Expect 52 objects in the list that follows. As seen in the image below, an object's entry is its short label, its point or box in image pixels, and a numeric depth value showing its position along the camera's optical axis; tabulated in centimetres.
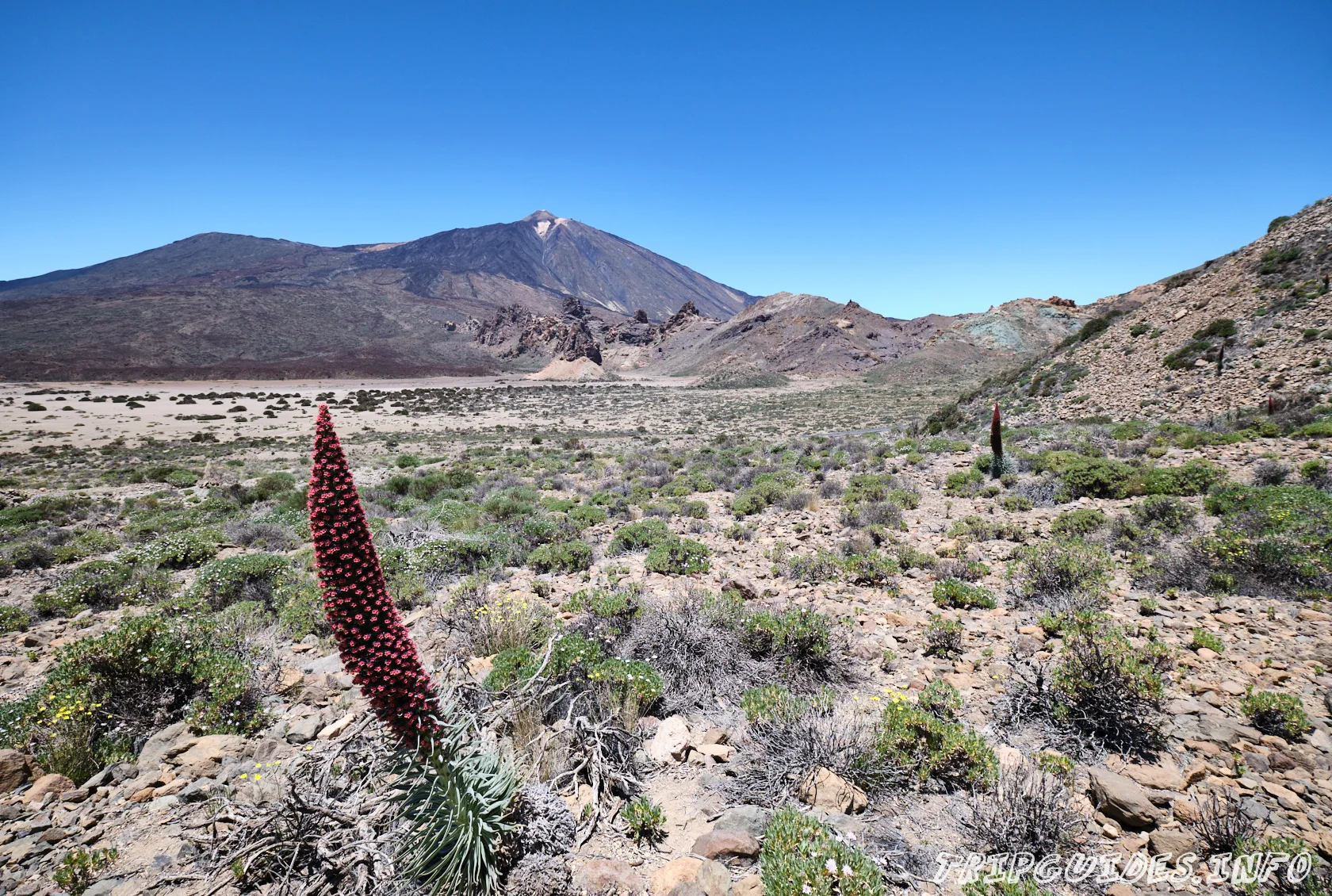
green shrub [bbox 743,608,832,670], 459
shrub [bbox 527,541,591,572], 739
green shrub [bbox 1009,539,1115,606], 529
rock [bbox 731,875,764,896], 255
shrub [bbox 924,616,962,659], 475
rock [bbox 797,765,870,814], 303
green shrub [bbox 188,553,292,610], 666
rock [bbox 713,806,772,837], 292
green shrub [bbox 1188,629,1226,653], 413
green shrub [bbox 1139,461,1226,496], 767
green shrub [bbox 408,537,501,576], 729
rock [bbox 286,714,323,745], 392
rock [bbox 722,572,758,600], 611
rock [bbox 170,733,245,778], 362
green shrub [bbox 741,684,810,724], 359
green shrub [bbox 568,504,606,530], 930
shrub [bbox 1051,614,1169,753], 338
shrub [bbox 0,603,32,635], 603
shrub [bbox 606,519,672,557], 804
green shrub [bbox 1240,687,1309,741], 315
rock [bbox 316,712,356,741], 391
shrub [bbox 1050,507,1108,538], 696
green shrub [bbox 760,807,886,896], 235
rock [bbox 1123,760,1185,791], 296
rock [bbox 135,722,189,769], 369
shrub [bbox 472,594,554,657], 500
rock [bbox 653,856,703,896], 263
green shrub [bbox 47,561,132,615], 663
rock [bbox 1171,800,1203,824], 267
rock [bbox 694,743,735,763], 357
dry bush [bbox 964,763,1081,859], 265
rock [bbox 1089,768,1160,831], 270
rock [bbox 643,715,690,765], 356
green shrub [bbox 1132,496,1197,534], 659
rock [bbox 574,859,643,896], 262
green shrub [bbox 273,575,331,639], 575
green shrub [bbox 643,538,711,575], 704
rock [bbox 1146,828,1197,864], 257
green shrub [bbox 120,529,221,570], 805
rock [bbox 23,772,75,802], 331
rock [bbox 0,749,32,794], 339
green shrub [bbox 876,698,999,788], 316
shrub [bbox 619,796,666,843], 297
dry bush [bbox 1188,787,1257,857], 249
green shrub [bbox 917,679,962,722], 376
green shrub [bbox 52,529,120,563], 875
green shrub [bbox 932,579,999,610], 550
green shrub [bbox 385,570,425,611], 633
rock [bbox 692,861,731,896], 256
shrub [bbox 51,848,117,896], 274
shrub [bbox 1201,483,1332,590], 484
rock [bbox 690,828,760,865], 275
